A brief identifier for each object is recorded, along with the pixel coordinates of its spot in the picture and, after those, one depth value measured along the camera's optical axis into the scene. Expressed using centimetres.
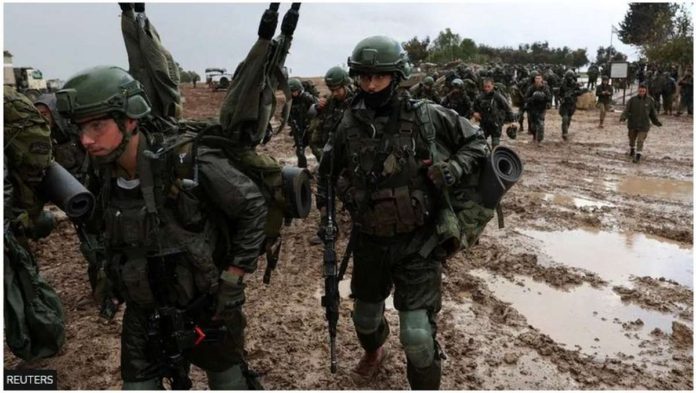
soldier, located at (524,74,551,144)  1400
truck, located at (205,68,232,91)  2941
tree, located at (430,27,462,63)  4440
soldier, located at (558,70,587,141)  1519
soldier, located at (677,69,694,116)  2114
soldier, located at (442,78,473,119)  1024
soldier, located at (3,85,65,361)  263
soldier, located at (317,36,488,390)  333
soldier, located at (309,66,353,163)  712
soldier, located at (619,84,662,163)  1238
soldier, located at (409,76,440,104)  1222
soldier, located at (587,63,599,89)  2956
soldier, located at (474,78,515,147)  1094
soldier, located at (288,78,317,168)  946
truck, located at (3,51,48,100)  1748
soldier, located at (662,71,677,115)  2133
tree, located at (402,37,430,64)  4484
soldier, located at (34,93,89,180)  471
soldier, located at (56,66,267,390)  244
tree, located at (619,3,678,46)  4292
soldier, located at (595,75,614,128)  1762
